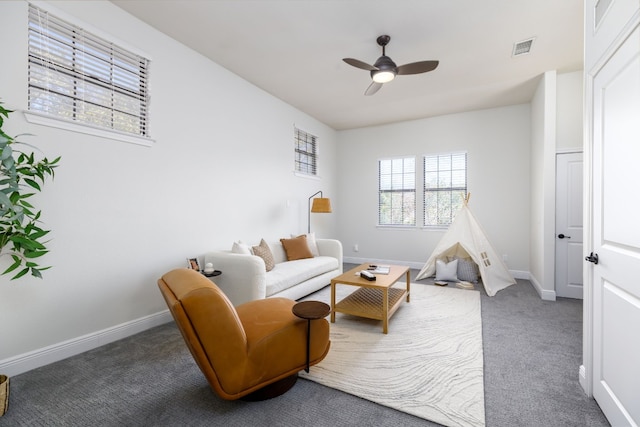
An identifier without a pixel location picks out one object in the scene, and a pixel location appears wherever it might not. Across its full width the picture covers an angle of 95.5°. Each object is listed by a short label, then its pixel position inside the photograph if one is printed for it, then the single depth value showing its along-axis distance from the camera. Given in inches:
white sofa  118.7
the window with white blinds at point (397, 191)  239.9
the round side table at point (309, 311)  72.3
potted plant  65.1
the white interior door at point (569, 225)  154.1
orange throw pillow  174.4
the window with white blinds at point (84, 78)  88.2
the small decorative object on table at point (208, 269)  121.5
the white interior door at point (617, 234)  56.4
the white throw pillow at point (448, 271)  187.5
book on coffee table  136.3
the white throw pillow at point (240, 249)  135.1
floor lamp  203.2
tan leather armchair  61.7
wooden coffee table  113.5
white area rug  71.2
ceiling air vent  125.6
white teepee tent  176.1
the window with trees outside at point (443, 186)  222.2
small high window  216.4
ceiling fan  116.3
